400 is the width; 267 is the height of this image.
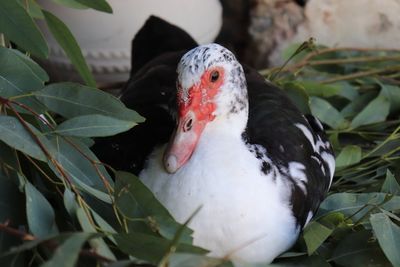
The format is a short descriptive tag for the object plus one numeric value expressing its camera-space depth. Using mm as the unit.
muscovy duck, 2914
